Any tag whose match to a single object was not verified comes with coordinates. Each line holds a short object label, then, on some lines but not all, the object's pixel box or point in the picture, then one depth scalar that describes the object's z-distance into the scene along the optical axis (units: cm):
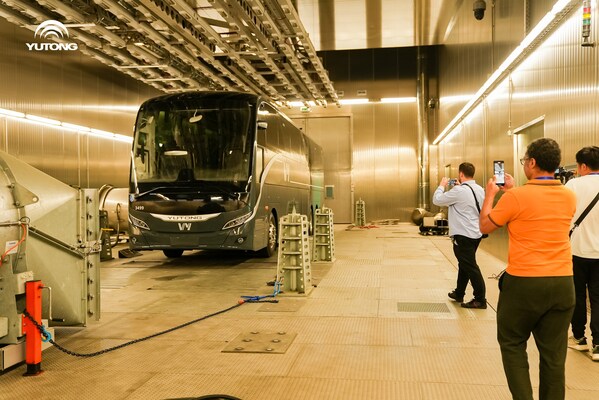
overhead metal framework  1075
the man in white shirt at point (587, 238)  475
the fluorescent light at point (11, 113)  1236
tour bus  1070
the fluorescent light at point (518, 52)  731
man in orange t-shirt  328
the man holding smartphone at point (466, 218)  698
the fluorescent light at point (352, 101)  2820
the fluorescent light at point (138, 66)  1446
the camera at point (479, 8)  1243
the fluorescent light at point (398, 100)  2775
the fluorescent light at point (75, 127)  1513
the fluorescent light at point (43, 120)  1345
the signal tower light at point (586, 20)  653
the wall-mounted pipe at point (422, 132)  2638
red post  473
